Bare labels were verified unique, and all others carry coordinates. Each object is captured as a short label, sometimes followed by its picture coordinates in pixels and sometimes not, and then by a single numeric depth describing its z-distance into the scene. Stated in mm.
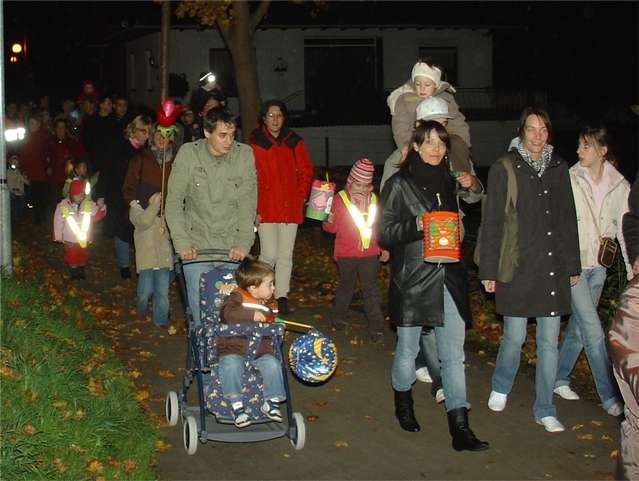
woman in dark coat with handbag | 7641
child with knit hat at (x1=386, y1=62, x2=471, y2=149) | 8688
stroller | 7121
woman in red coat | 10891
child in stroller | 7137
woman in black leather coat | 7449
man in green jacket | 8391
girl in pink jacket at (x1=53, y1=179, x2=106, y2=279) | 13461
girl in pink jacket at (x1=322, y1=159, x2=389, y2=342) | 10297
